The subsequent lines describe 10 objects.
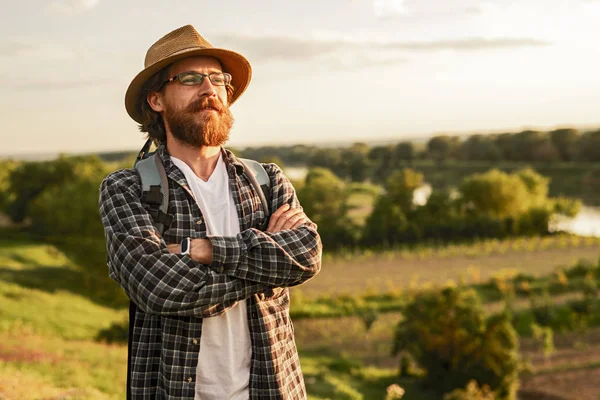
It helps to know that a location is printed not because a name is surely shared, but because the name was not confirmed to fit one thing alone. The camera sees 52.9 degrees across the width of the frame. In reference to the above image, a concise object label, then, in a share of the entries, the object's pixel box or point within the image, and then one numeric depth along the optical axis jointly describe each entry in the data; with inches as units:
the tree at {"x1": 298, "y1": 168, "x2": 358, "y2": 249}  1542.8
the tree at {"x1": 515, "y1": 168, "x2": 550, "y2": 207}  1922.1
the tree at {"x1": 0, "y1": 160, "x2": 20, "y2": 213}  1686.8
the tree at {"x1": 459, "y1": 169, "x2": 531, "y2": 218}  1793.8
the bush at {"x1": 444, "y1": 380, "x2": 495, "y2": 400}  483.2
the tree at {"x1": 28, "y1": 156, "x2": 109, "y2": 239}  1047.0
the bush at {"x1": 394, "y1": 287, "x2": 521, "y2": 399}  542.6
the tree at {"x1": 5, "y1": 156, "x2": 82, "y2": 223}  1610.5
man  86.7
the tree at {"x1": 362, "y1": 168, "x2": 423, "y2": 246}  1555.1
